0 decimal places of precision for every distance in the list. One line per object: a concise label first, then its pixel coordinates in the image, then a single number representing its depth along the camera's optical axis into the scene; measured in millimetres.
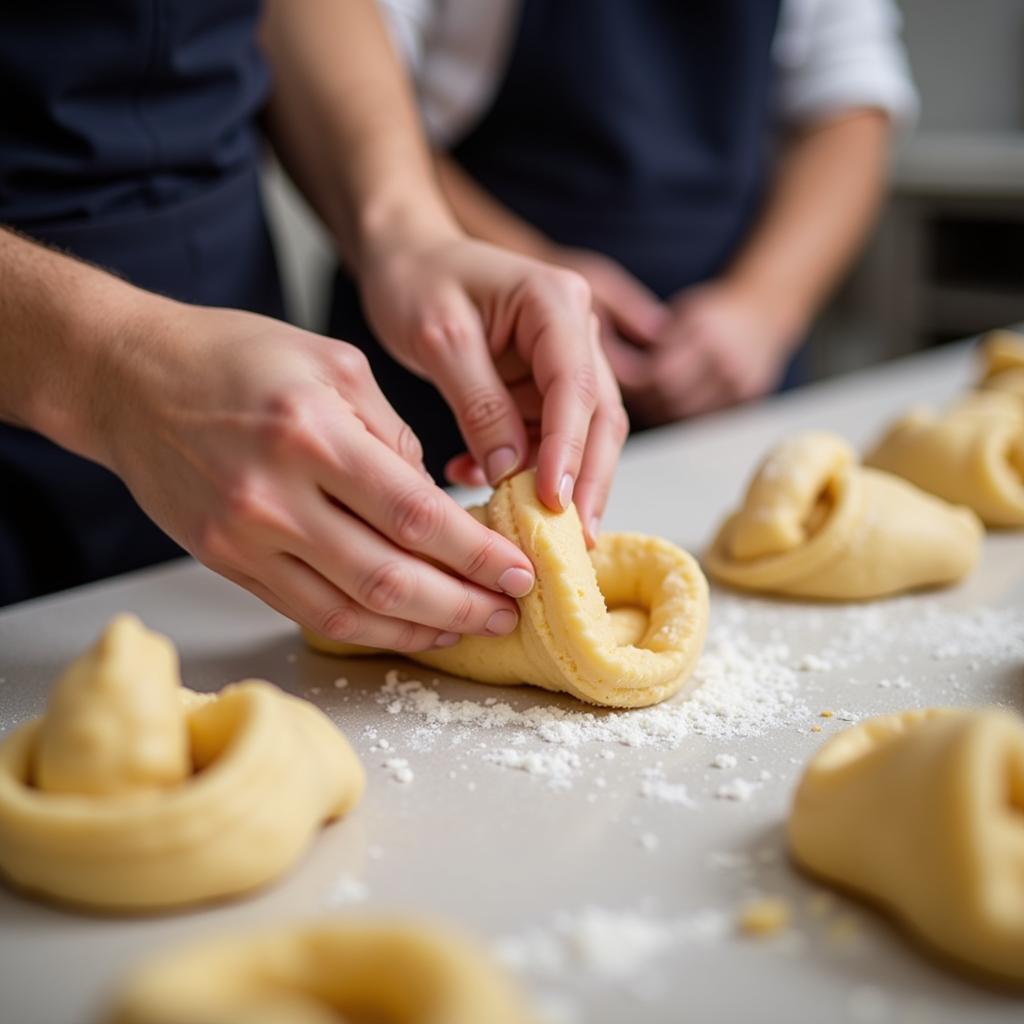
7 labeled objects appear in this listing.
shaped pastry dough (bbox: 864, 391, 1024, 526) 1498
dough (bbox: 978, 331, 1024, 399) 1760
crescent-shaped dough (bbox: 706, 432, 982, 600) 1305
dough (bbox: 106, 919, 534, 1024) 618
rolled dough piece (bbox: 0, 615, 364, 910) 767
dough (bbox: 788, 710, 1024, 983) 716
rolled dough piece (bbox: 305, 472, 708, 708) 1039
